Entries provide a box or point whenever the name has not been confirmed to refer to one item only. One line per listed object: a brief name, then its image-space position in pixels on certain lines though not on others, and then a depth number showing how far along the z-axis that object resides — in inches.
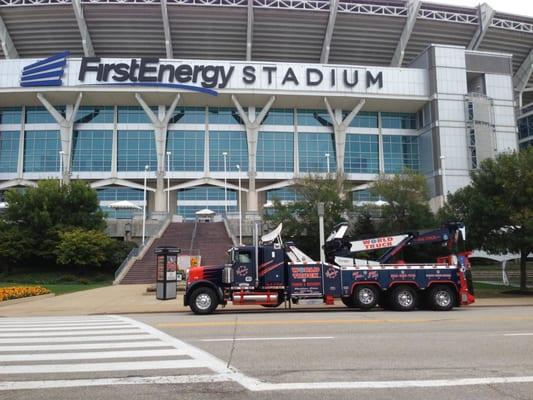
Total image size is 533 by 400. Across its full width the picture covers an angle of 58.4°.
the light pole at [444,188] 2307.5
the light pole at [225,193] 2359.3
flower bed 922.9
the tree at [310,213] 1514.5
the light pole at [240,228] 1803.4
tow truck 684.1
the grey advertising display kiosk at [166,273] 883.4
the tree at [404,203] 1504.7
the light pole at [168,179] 2336.9
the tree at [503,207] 969.5
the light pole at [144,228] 1813.0
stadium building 2357.3
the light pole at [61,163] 2346.5
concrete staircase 1482.5
